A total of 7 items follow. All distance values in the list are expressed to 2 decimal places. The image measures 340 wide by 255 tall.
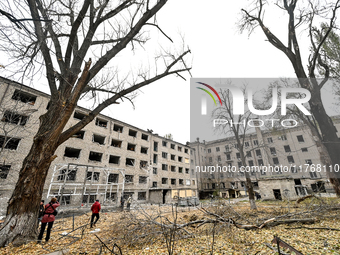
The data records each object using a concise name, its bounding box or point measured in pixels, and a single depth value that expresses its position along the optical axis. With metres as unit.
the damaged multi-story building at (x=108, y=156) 16.72
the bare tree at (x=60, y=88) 4.41
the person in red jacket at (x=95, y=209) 9.03
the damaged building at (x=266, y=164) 21.34
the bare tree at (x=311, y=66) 6.46
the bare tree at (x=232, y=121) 15.85
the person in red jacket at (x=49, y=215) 5.58
